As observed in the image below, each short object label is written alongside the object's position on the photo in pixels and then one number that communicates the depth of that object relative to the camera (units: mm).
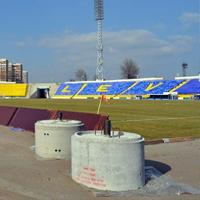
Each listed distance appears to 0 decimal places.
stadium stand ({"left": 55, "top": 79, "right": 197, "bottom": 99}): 101625
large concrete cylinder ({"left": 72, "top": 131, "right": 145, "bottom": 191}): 8078
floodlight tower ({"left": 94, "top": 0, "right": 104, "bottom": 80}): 105956
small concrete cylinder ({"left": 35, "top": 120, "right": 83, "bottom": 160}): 11695
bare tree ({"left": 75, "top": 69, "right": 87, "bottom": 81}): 176625
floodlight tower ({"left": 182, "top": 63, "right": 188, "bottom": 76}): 156250
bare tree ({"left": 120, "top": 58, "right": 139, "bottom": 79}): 157500
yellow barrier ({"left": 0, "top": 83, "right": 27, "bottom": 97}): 132125
